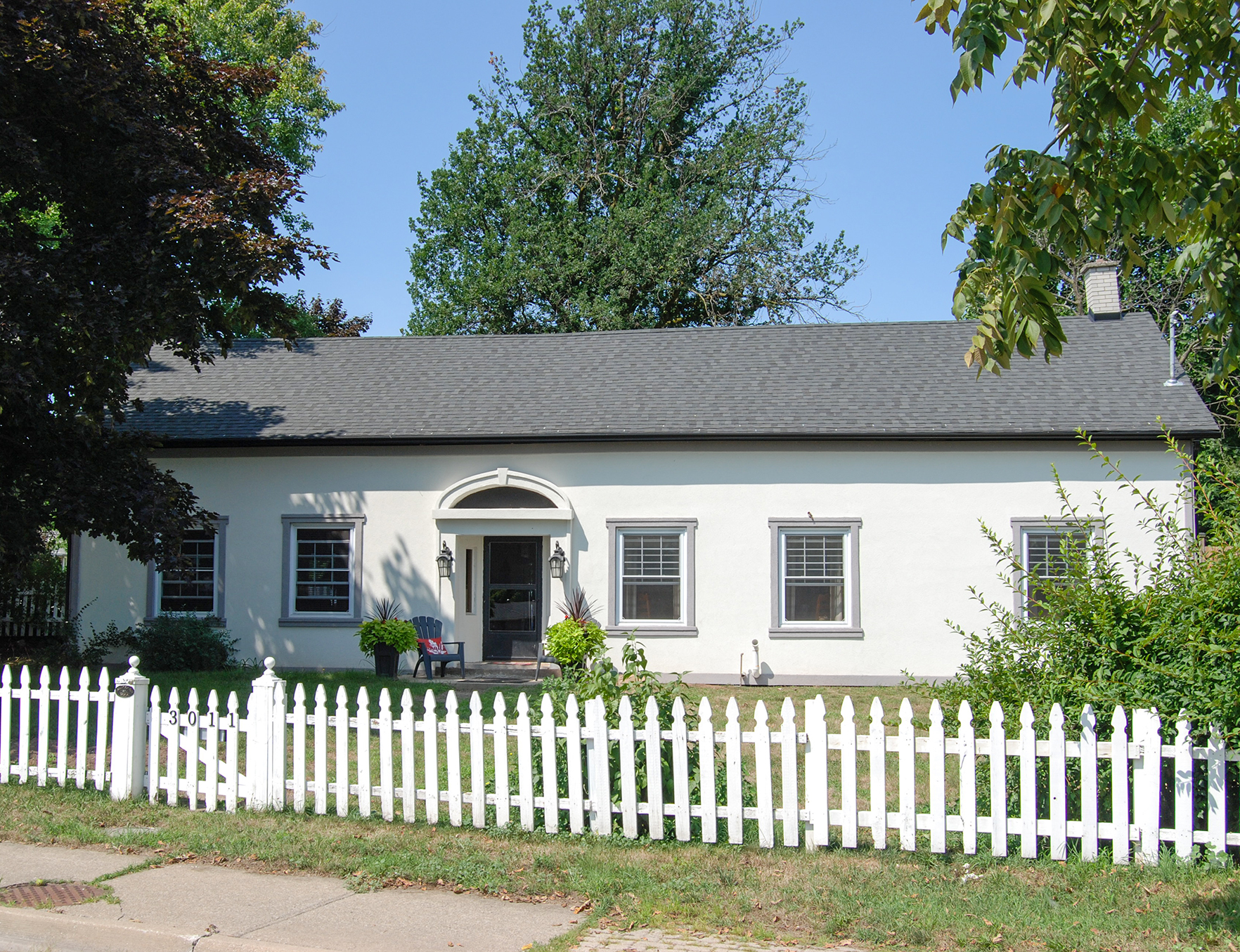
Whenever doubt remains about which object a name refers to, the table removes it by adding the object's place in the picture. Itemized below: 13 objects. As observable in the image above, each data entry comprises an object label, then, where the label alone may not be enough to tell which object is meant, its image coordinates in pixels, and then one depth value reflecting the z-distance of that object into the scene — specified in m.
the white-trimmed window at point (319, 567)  15.99
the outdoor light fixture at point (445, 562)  15.58
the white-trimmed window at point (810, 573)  15.12
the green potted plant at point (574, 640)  14.16
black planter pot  14.84
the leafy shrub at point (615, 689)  6.96
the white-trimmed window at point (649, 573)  15.34
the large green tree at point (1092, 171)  5.11
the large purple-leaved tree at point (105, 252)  10.25
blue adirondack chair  14.91
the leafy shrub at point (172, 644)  15.26
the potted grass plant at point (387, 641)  14.78
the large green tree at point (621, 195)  30.33
